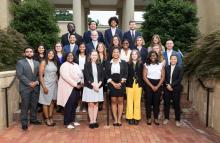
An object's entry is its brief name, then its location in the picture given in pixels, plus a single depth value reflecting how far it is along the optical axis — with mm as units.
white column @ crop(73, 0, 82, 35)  10016
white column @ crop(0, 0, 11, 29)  8519
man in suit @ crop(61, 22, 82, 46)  4722
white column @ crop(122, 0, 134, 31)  10226
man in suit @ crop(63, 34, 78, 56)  4575
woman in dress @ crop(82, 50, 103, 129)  4246
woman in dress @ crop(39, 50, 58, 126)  4267
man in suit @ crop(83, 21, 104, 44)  4730
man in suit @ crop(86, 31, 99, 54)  4605
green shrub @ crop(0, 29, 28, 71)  5362
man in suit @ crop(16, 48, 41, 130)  4156
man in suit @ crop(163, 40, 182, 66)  4541
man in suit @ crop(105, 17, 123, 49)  4802
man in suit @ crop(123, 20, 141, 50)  4869
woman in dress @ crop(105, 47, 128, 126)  4263
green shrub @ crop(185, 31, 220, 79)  4377
